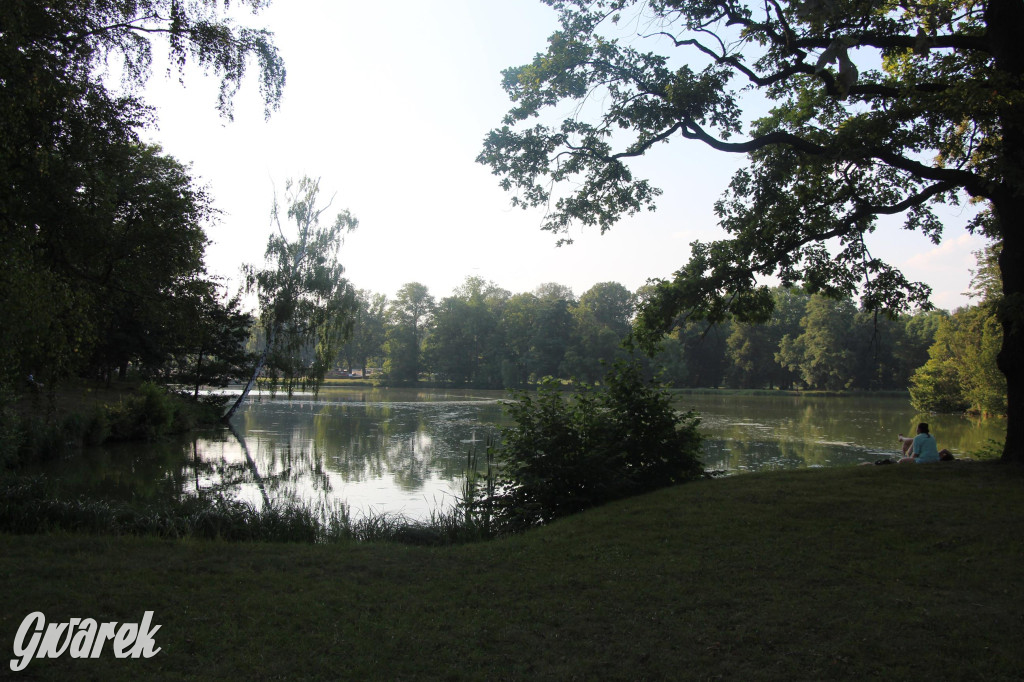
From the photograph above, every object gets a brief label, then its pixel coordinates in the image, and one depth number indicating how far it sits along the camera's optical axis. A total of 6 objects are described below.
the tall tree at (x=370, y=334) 78.81
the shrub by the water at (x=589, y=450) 7.98
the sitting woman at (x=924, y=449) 9.80
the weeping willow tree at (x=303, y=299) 25.05
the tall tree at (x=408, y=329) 72.50
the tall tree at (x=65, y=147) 5.33
